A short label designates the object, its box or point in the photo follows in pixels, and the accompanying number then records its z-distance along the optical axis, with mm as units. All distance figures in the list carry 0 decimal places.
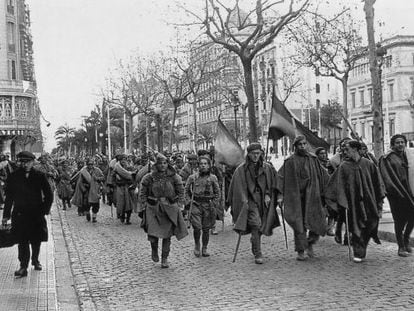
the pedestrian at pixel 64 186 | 21547
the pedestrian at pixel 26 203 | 8336
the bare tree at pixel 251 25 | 19041
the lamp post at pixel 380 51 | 18916
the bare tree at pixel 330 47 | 26797
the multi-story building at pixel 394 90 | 64875
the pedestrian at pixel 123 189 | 15250
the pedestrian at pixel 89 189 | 15922
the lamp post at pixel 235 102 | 32597
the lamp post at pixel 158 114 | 30781
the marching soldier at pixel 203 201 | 9703
